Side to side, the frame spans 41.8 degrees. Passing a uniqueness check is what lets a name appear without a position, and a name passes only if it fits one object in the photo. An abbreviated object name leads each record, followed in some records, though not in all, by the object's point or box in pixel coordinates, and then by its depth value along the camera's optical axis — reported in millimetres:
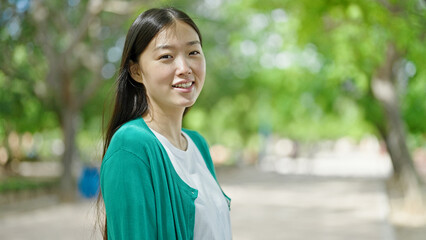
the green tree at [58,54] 14250
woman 1571
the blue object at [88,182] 15695
